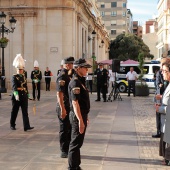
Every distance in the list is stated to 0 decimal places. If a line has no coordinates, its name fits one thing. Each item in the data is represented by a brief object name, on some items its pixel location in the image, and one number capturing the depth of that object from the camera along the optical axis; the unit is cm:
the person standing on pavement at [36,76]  1717
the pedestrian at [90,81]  2425
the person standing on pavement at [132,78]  2200
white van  2536
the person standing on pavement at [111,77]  2624
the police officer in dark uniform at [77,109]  526
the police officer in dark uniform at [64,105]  650
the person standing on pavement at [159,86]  827
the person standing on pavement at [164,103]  536
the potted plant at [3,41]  2053
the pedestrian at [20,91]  905
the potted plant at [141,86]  2216
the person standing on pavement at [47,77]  2614
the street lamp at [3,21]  2012
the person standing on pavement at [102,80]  1791
